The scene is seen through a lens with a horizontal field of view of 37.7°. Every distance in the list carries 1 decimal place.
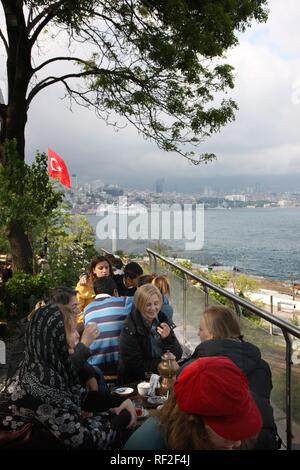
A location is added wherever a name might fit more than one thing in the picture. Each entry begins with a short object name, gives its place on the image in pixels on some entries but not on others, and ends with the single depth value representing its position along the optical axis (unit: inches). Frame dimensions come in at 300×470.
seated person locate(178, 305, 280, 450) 96.3
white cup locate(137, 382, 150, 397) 125.3
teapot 123.3
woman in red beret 62.2
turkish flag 615.2
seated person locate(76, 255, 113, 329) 240.5
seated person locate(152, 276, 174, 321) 199.6
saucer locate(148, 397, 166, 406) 119.6
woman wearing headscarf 83.4
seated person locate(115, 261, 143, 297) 252.8
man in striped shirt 162.7
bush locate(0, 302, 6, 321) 303.0
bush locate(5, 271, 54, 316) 333.1
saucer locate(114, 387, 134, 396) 127.3
